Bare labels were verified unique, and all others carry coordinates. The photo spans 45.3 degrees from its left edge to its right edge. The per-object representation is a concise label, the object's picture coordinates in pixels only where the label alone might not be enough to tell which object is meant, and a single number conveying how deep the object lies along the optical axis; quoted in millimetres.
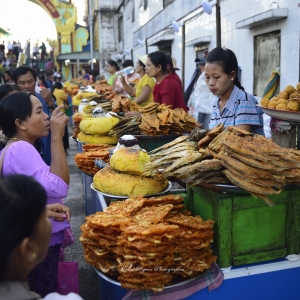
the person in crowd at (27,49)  30475
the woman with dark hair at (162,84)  3914
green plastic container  1542
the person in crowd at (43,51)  30484
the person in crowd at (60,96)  8797
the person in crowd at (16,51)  28450
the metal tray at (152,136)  2779
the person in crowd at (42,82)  11287
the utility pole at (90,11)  23588
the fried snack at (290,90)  3129
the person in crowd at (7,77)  10172
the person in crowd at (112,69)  8594
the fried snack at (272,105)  2957
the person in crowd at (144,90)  4684
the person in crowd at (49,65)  22647
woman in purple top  1762
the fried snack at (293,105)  2781
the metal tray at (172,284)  1431
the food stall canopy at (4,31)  19786
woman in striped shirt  2303
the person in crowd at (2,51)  22950
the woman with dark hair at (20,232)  900
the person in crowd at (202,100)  6652
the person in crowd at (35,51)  31927
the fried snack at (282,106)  2812
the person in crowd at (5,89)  3015
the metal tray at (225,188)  1485
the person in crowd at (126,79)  6824
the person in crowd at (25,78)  3672
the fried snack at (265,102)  3111
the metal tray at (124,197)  1931
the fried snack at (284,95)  3100
